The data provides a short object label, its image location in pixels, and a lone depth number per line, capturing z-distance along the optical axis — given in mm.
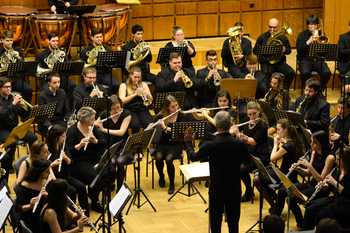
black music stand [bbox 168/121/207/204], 9781
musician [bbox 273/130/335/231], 8867
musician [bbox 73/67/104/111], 12242
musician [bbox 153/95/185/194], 10852
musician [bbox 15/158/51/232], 7684
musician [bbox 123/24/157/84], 14359
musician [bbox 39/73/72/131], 12039
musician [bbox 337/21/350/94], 14836
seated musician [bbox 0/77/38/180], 11164
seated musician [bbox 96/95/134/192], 10656
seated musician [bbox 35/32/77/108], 13695
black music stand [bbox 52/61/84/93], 12406
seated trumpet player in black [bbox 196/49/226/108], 13180
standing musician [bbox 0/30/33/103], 13305
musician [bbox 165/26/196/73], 14070
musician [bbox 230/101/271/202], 10125
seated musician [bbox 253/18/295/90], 14797
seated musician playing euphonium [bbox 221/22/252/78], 14586
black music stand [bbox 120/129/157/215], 9359
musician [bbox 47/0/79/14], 16281
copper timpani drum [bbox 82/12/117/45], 15133
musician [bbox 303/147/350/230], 8266
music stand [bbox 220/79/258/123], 12281
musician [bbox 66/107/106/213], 9922
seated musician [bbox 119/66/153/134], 12266
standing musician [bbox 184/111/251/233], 7426
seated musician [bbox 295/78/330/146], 11227
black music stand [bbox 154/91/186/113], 11461
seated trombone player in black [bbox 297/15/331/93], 14766
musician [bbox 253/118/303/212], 9375
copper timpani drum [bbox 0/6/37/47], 15078
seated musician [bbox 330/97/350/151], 10266
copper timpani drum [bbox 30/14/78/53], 14738
